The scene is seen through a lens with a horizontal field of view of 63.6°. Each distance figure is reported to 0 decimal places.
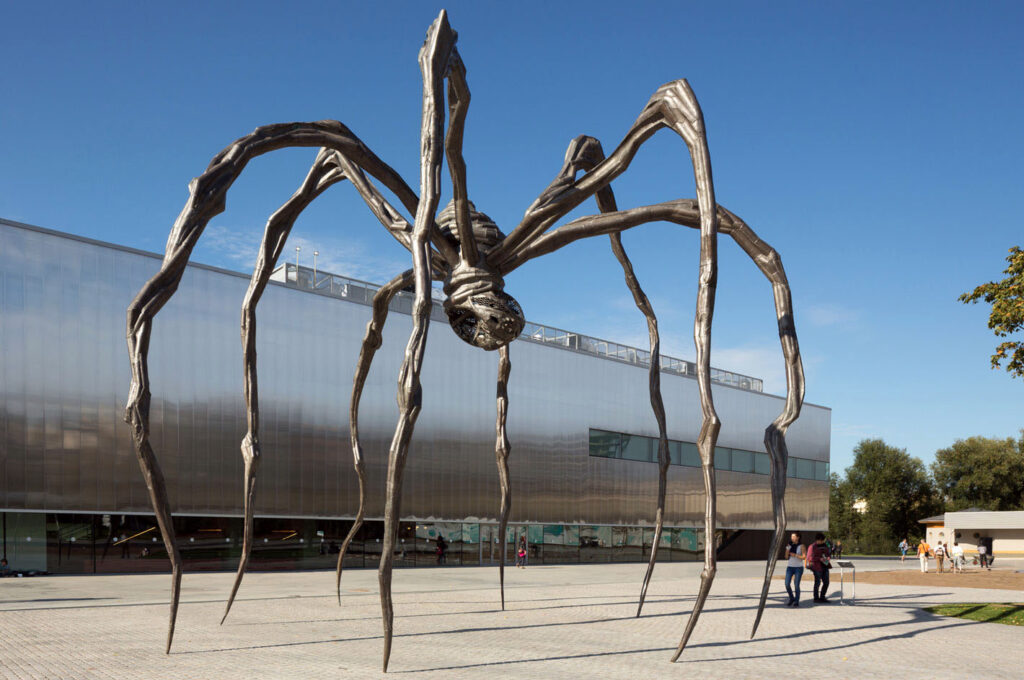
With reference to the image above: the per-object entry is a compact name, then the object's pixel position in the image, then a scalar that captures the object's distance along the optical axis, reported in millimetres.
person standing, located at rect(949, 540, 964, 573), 32438
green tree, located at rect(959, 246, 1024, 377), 14023
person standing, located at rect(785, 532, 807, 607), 14844
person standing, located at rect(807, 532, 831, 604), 15914
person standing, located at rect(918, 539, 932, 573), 31061
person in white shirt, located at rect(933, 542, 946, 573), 31641
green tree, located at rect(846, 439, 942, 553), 71562
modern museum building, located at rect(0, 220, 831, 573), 20578
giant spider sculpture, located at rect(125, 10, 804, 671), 6113
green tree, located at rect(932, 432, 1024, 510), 68000
